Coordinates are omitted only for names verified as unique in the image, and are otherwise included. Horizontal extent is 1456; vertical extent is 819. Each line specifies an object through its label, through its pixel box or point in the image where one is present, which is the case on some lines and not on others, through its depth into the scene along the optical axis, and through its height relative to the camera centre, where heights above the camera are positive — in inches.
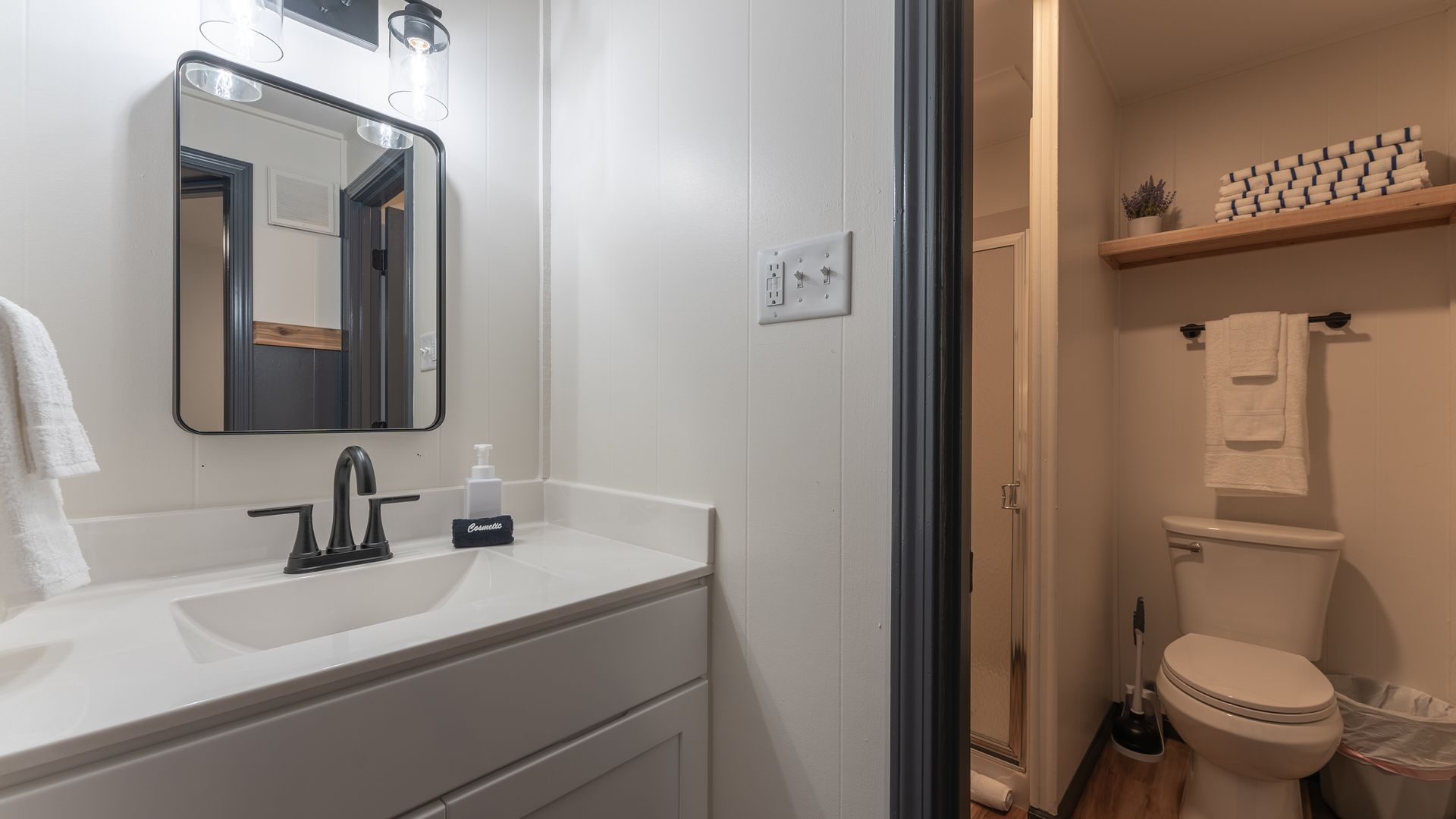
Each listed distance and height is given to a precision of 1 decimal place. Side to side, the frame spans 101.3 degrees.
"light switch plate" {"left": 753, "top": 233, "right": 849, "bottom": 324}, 33.7 +7.7
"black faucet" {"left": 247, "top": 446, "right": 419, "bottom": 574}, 36.6 -8.1
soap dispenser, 44.7 -6.0
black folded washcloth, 43.1 -8.9
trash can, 58.2 -35.0
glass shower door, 69.9 -9.4
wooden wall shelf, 61.1 +21.1
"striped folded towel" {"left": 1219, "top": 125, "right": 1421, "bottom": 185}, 64.1 +29.6
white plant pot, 79.0 +24.8
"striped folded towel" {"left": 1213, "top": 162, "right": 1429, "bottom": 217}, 62.7 +25.0
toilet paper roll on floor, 63.7 -41.4
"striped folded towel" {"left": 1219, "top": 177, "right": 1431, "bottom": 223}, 61.8 +23.6
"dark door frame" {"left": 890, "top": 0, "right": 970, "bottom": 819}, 30.1 -0.9
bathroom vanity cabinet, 20.5 -14.3
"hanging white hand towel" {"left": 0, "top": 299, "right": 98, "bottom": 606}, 24.2 -2.4
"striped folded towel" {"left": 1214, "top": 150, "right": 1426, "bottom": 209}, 62.9 +26.5
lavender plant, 81.0 +29.0
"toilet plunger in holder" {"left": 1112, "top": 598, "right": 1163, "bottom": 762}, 77.0 -42.0
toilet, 55.5 -27.1
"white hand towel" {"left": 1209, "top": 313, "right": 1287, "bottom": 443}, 72.6 +1.4
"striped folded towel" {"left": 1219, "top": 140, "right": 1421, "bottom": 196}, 63.8 +27.9
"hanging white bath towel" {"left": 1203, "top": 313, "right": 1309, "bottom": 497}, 71.3 -4.3
